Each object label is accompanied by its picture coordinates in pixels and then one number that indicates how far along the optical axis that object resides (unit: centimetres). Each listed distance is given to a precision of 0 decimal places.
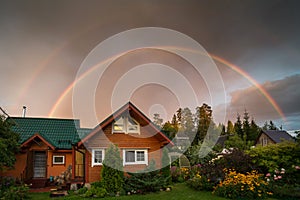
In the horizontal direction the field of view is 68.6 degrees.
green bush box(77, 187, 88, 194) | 1189
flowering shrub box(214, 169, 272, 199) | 985
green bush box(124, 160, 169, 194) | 1185
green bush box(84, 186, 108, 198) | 1088
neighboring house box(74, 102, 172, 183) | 1359
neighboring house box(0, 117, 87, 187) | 1500
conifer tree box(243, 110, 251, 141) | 4479
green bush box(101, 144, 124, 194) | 1152
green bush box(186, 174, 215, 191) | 1185
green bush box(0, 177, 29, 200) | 995
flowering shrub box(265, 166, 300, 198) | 993
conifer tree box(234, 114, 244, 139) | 4721
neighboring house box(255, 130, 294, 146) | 3393
